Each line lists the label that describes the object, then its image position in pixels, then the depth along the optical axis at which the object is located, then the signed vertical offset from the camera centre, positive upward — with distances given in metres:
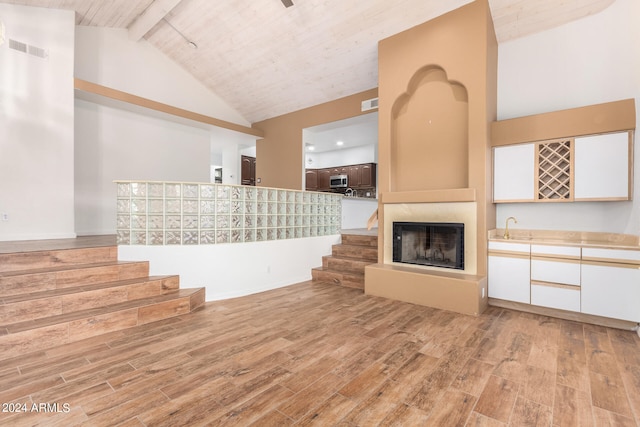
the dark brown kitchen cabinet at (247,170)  9.81 +1.47
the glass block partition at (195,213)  3.61 +0.00
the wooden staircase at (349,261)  4.61 -0.81
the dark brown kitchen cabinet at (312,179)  11.21 +1.32
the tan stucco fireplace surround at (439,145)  3.58 +0.95
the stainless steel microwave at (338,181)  10.09 +1.14
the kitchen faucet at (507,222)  3.74 -0.12
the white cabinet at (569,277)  2.92 -0.72
